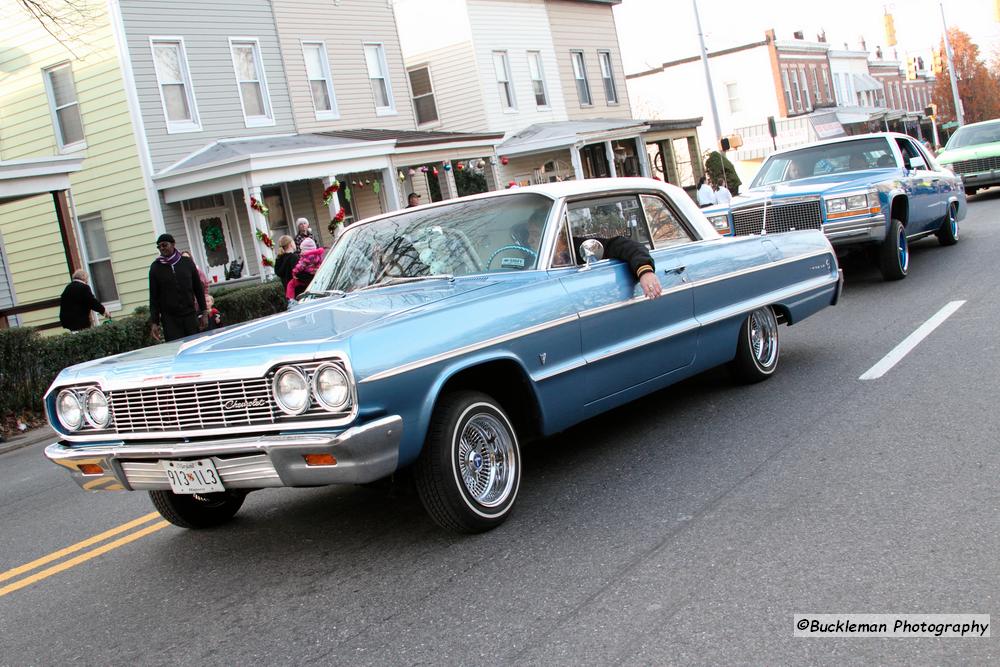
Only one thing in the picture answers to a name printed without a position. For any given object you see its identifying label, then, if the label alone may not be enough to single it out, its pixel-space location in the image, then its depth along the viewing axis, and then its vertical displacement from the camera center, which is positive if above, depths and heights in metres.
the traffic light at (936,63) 45.20 +4.50
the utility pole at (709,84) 32.64 +3.97
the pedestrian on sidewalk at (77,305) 14.57 +0.40
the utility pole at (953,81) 52.72 +4.11
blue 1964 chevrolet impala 4.31 -0.43
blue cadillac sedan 11.69 -0.13
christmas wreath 21.80 +1.48
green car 23.05 +0.11
